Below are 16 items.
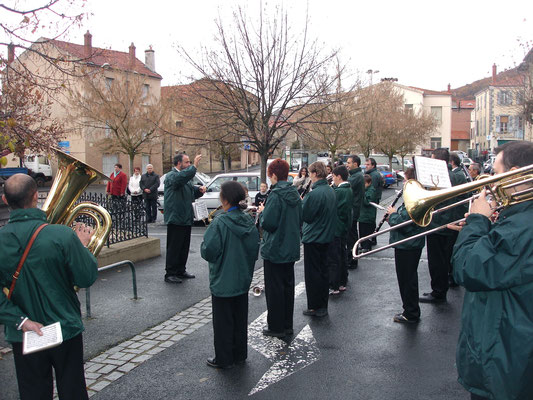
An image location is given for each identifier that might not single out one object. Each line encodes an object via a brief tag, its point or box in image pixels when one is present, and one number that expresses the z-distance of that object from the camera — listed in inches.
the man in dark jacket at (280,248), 201.6
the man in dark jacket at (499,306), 91.7
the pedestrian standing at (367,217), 373.4
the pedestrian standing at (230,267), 170.4
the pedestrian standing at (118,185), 563.5
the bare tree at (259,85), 507.2
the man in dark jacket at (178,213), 290.0
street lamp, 1082.1
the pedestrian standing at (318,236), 226.8
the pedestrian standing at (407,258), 211.5
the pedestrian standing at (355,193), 334.6
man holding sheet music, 113.6
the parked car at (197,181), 705.6
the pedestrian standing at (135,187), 588.7
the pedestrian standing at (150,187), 573.3
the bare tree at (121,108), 1106.1
